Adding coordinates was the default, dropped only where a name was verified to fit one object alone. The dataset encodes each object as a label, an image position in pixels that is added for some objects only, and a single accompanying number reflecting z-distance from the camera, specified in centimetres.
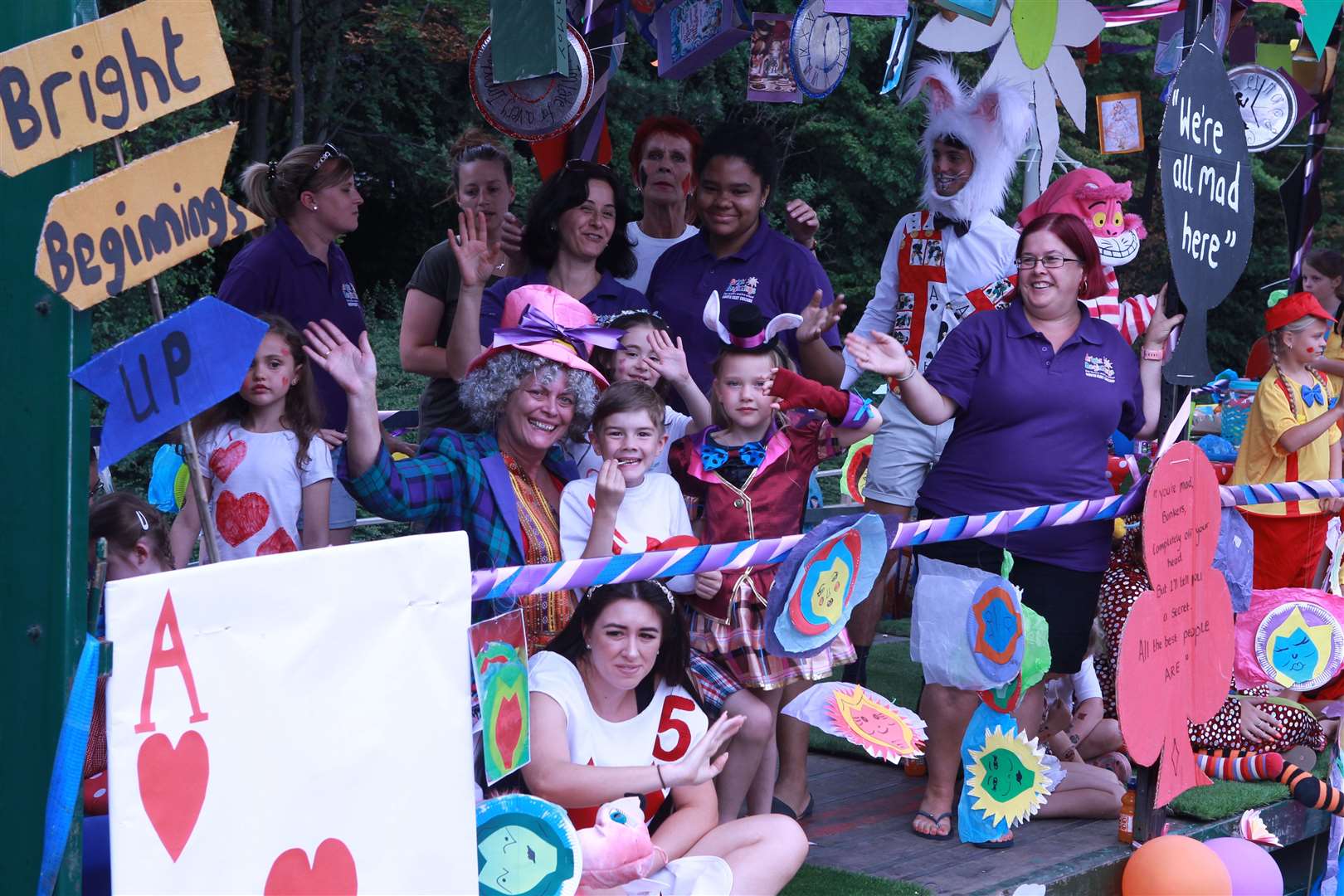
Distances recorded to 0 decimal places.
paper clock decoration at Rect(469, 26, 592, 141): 489
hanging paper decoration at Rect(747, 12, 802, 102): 596
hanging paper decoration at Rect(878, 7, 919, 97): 669
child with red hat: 595
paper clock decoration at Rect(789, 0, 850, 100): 586
